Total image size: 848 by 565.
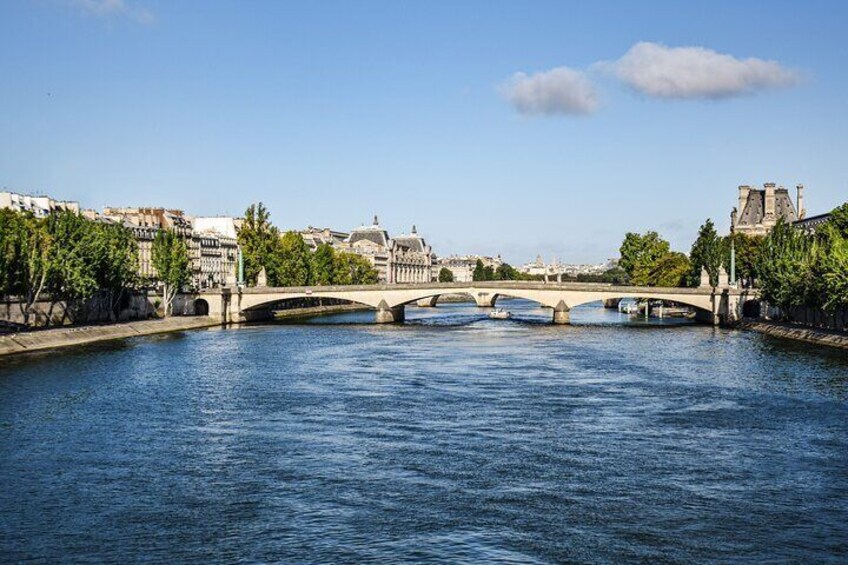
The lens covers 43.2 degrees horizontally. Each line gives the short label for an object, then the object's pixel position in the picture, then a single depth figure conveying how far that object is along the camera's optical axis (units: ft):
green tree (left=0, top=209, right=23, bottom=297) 236.63
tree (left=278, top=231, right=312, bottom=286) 431.43
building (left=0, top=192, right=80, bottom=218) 397.19
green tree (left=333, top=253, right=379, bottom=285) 544.95
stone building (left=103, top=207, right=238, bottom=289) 481.87
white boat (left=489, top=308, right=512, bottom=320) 422.82
